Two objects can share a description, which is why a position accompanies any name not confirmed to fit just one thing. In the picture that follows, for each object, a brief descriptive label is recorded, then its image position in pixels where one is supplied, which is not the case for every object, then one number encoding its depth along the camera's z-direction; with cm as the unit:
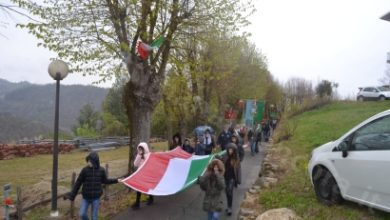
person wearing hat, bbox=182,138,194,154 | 1498
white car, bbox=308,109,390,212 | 704
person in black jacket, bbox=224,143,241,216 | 1042
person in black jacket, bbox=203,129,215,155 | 1700
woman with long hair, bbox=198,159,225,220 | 852
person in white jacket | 1141
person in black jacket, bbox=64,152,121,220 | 877
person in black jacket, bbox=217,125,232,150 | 1748
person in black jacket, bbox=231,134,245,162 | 1388
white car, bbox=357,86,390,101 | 4297
